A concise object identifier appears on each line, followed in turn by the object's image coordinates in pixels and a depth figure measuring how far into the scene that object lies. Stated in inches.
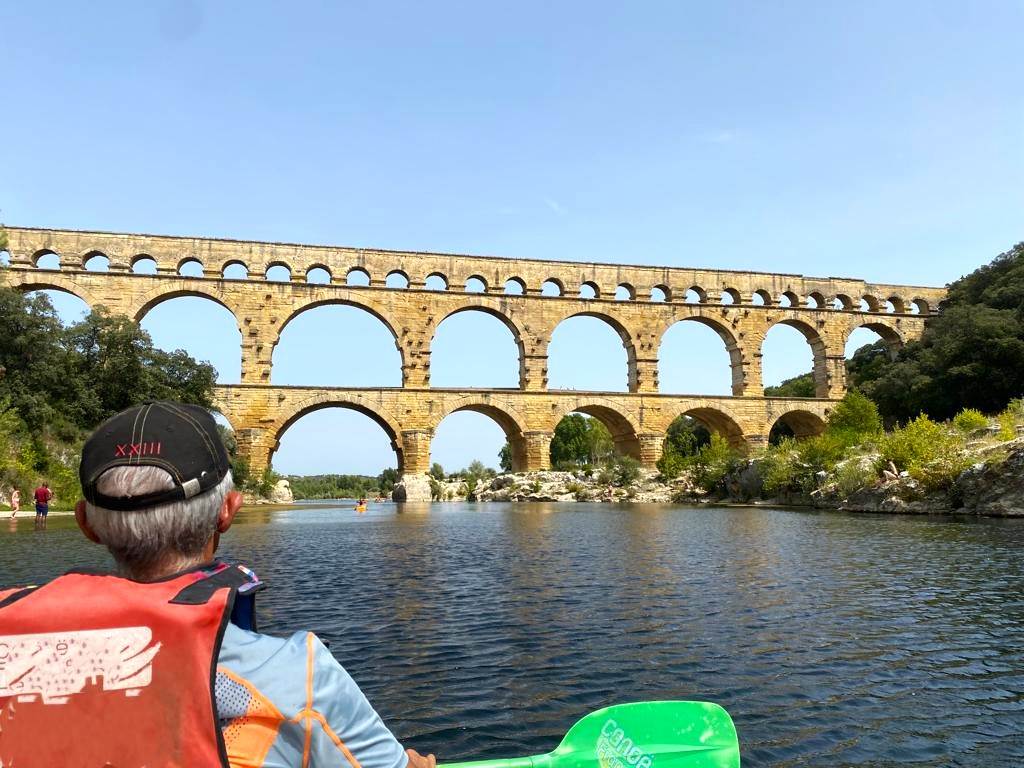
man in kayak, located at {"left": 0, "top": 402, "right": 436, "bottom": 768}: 54.1
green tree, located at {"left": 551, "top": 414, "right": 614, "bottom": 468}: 2662.4
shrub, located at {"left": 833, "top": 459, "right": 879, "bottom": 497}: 872.3
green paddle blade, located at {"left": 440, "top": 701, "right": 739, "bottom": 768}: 97.1
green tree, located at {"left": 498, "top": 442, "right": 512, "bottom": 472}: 3117.6
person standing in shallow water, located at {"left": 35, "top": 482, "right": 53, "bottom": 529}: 621.3
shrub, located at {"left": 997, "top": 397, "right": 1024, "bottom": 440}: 773.9
